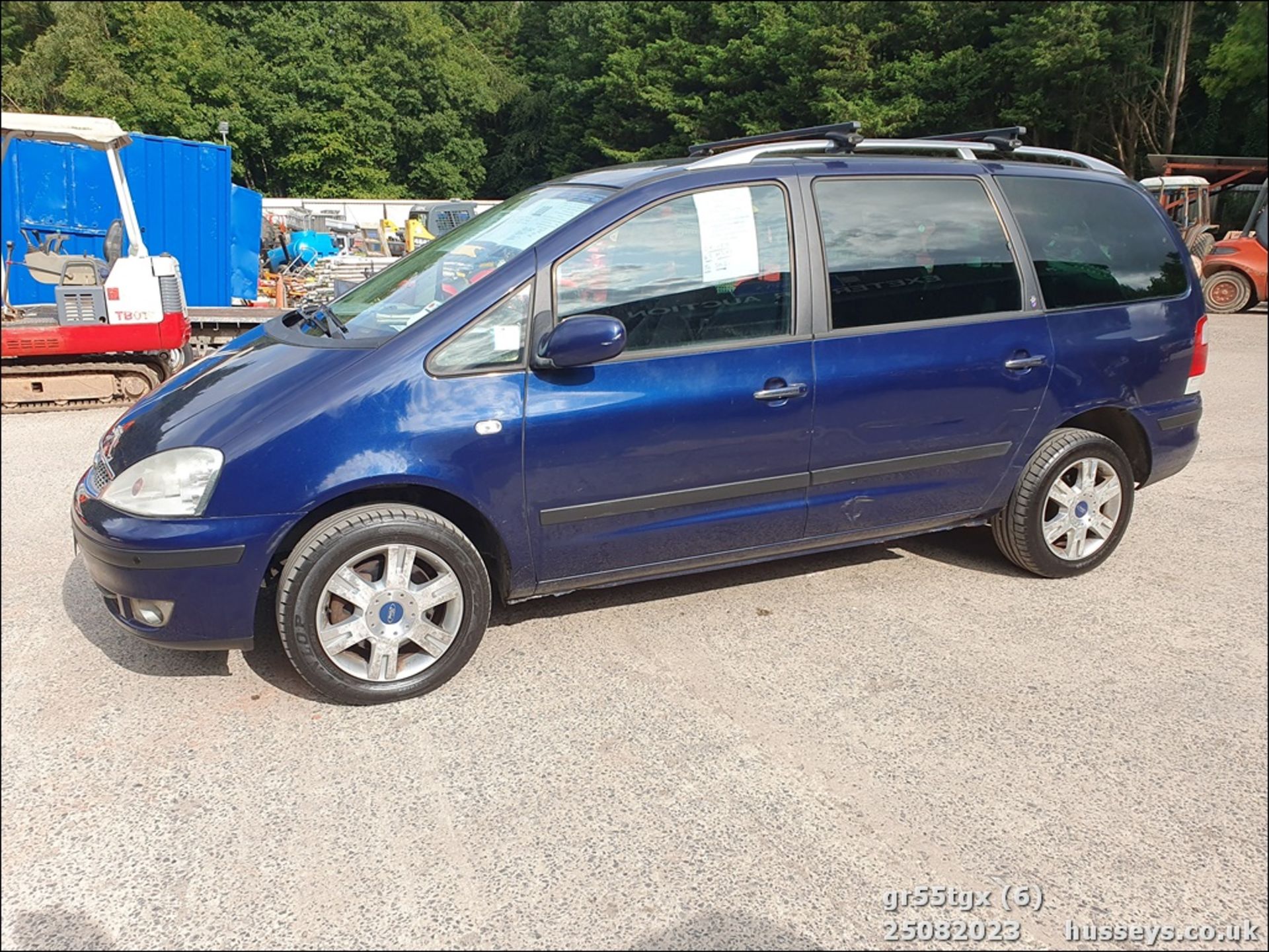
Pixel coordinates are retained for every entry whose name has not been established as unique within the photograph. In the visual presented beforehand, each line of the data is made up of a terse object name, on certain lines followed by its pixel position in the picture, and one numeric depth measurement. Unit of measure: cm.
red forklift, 1581
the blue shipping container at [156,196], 1262
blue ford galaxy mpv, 323
